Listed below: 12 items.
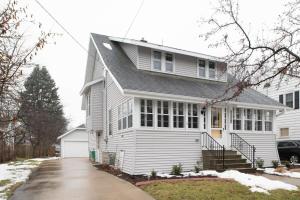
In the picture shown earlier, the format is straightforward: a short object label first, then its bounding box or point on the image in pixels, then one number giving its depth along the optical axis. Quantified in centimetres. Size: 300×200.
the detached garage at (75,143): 2580
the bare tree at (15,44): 459
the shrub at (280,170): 1040
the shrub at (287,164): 1196
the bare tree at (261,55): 666
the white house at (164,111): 1017
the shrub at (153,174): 902
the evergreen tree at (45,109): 2947
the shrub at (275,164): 1166
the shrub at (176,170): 955
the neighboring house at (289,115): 1621
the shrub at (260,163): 1156
